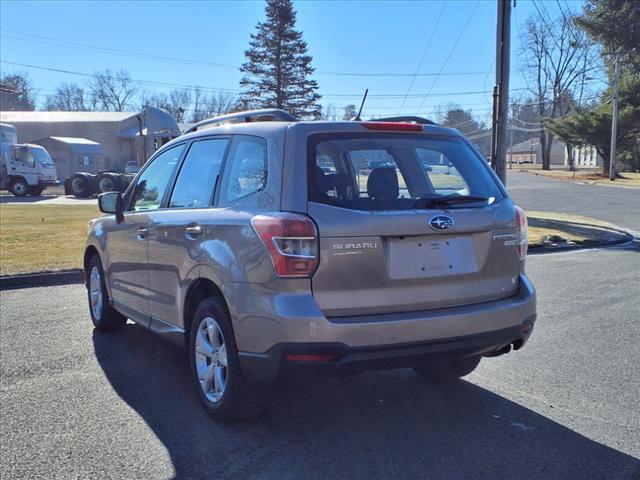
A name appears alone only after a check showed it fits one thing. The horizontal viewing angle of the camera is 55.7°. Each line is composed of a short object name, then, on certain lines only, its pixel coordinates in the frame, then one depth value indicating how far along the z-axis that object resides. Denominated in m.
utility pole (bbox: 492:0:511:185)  14.79
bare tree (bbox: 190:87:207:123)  98.81
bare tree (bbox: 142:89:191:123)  93.81
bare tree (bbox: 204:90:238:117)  96.00
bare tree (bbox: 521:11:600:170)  71.56
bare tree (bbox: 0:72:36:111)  84.97
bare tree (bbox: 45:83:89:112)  90.27
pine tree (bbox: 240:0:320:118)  53.47
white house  99.69
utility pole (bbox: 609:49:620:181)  44.09
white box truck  31.05
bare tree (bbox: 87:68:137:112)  93.94
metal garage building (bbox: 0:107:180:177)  54.34
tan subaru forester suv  3.26
